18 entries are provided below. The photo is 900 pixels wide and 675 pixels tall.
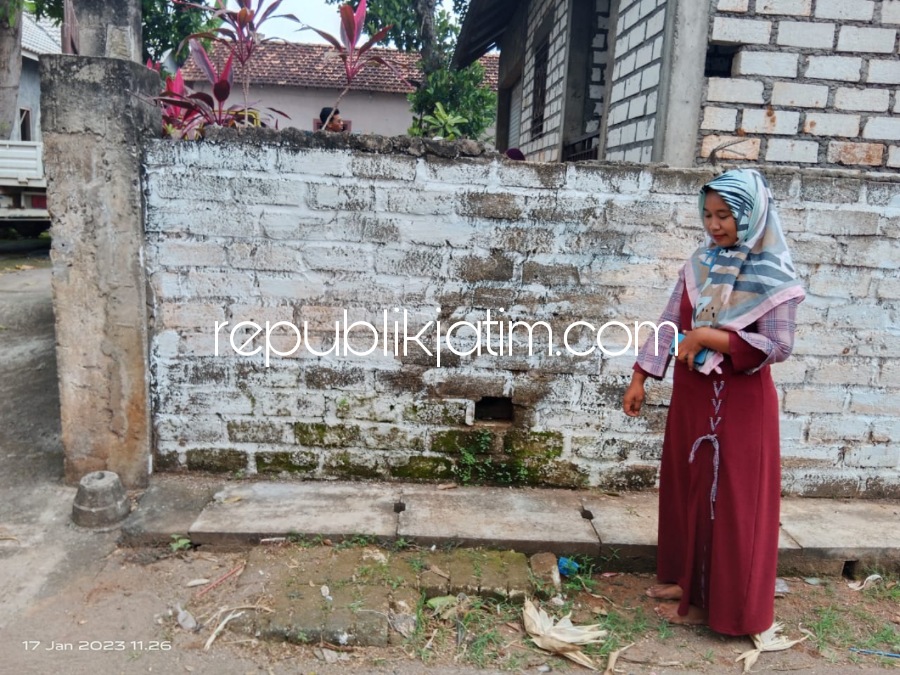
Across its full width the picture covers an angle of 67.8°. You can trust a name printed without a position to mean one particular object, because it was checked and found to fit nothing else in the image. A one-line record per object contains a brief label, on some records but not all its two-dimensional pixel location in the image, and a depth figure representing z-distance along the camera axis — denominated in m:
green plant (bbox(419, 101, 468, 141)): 7.35
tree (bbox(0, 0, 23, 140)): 12.01
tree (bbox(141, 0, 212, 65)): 12.12
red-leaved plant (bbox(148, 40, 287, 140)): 3.54
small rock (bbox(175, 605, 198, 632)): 2.66
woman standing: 2.40
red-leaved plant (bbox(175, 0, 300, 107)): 3.56
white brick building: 4.29
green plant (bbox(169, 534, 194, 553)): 3.14
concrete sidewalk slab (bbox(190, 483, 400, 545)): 3.18
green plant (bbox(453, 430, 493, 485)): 3.71
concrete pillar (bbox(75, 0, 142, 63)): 3.54
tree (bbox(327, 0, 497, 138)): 11.27
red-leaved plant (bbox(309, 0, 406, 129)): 3.68
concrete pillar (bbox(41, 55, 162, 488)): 3.23
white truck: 10.17
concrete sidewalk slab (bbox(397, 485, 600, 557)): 3.20
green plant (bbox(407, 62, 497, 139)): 11.23
